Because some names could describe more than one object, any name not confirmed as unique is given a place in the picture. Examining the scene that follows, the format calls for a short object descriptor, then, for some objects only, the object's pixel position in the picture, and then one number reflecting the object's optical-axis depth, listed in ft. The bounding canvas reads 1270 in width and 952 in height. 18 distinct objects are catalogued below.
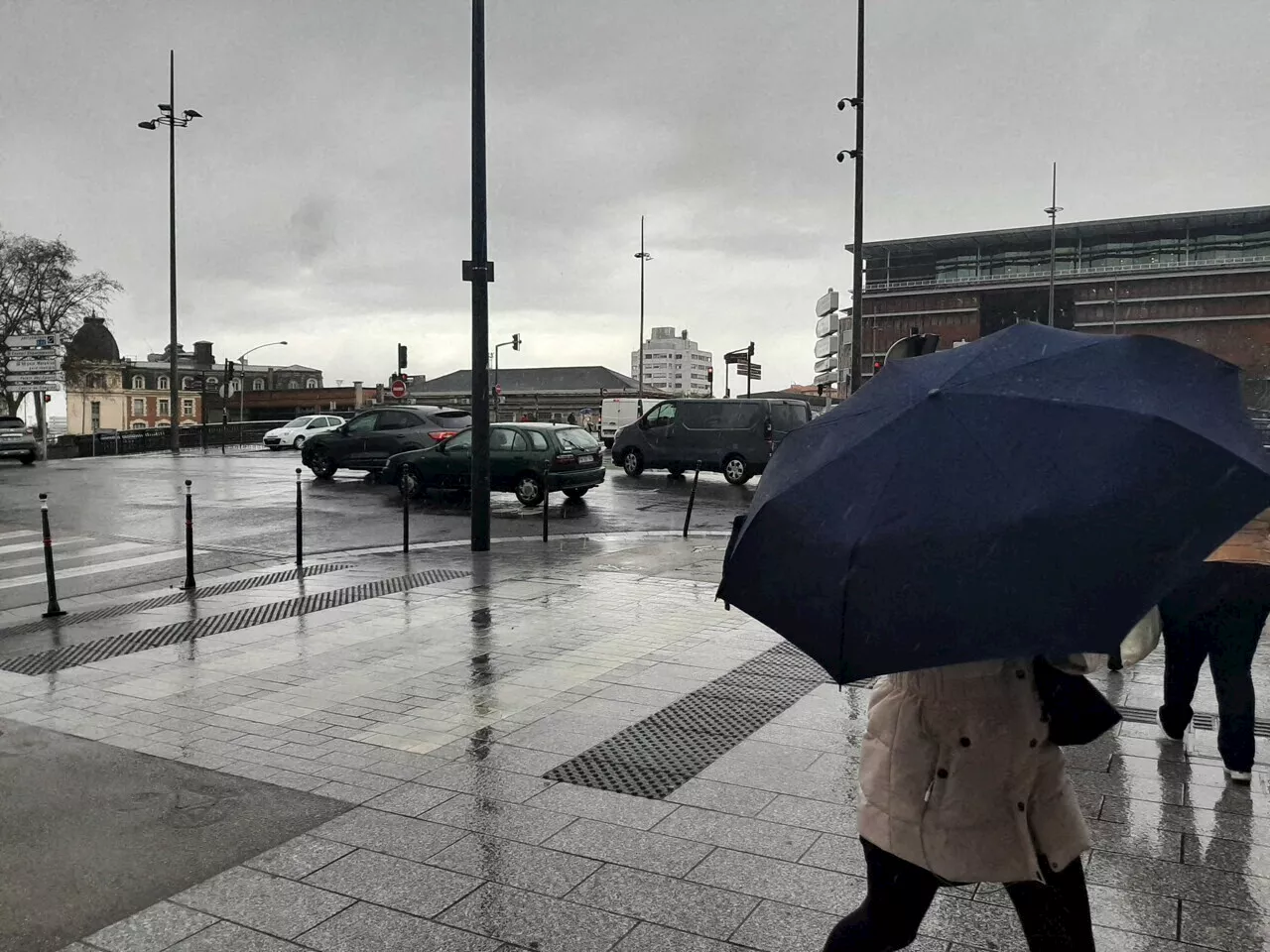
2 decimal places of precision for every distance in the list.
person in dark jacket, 14.46
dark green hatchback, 62.85
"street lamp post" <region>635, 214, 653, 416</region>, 208.16
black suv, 78.64
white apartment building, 578.66
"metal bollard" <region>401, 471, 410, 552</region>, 42.57
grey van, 78.07
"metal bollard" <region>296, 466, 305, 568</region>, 38.73
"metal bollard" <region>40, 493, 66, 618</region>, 30.63
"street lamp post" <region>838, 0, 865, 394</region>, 70.69
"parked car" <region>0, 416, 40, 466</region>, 112.68
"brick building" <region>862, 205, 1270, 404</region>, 318.86
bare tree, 178.81
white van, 156.15
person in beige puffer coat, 7.63
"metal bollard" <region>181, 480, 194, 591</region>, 34.51
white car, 148.36
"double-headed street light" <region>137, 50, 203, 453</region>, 135.44
